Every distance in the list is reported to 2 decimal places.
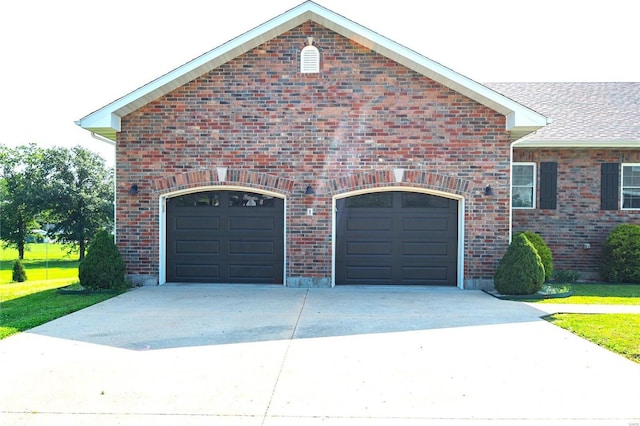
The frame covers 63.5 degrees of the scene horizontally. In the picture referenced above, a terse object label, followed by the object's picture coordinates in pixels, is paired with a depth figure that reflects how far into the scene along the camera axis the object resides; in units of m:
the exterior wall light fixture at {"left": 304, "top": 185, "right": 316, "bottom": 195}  11.74
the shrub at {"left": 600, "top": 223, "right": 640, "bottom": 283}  13.36
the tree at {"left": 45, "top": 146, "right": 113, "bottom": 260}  36.78
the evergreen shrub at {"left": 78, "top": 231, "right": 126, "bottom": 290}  11.15
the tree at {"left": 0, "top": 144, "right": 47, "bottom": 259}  37.09
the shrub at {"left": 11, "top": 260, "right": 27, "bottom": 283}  20.94
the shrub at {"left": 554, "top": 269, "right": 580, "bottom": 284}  13.77
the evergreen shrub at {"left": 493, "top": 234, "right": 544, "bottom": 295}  10.70
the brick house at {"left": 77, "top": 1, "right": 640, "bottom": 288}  11.74
